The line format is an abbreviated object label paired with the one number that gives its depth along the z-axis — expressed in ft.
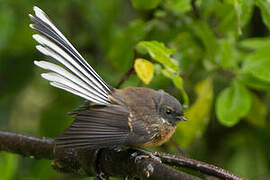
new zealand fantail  13.46
